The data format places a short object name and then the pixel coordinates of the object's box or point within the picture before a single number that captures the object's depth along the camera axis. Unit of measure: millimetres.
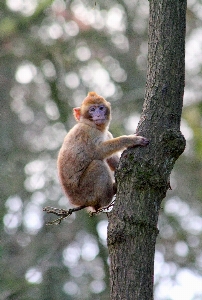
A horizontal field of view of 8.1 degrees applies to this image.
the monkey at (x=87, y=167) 15812
